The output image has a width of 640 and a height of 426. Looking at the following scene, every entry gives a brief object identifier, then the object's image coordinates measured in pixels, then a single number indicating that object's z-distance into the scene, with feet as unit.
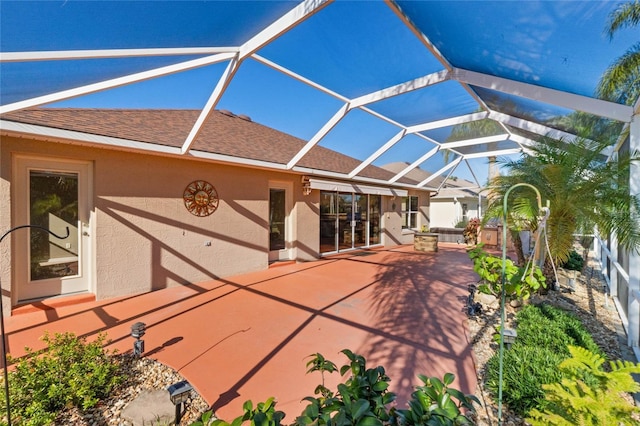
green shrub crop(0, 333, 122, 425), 9.48
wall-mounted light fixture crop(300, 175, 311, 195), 35.72
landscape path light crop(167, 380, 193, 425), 9.29
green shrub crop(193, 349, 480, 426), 5.62
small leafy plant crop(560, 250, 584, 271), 32.86
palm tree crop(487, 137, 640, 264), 15.02
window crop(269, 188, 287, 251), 34.27
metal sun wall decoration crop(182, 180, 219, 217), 25.95
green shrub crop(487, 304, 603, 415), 10.02
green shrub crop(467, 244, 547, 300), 17.80
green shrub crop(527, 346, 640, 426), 6.15
